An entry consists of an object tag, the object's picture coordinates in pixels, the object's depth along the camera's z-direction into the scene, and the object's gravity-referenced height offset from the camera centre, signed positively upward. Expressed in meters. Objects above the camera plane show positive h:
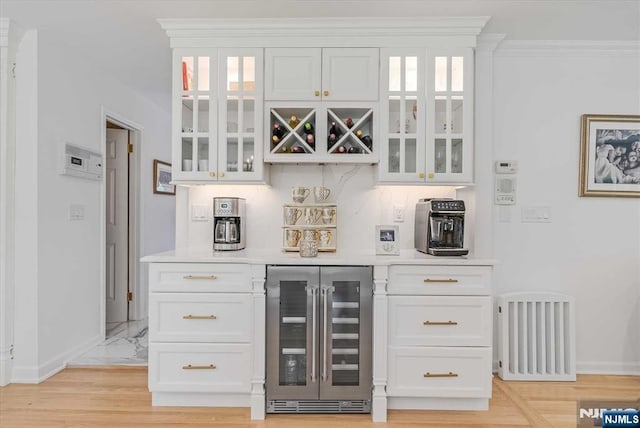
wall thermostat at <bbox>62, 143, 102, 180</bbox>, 3.07 +0.37
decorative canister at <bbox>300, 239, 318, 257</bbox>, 2.53 -0.24
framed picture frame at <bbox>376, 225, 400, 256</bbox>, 2.65 -0.19
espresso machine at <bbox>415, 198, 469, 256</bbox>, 2.56 -0.10
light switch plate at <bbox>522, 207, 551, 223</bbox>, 3.01 -0.02
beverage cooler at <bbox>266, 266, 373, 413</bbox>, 2.42 -0.77
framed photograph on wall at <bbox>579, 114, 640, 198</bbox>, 2.99 +0.43
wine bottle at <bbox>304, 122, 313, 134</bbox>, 2.69 +0.55
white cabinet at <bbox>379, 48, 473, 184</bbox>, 2.66 +0.64
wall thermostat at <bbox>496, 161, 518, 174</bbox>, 2.99 +0.33
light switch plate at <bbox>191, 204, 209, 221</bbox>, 3.05 -0.01
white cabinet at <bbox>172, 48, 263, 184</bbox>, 2.70 +0.64
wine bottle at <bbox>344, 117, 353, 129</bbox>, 2.71 +0.59
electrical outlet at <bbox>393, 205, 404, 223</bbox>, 2.99 -0.02
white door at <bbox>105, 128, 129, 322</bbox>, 4.22 -0.01
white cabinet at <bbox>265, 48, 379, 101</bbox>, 2.68 +0.91
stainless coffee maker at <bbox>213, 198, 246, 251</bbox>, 2.77 -0.10
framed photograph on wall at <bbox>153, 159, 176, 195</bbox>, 4.59 +0.37
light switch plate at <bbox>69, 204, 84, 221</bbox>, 3.16 -0.03
